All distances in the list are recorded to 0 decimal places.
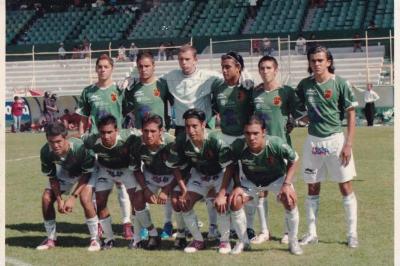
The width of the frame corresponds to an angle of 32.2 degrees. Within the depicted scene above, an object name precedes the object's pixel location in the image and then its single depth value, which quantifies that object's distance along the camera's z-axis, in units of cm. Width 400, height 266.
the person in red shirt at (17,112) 2814
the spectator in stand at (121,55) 3244
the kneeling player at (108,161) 742
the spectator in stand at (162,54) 3259
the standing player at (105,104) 816
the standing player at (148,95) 801
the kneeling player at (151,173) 742
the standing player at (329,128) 724
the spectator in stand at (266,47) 2952
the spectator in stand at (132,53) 3294
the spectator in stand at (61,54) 3504
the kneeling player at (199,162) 712
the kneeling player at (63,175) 740
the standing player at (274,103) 746
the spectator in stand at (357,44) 3059
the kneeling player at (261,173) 695
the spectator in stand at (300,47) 3018
